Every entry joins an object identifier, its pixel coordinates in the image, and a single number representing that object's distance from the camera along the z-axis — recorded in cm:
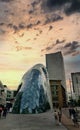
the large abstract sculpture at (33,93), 2050
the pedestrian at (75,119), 1019
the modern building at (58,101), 6599
